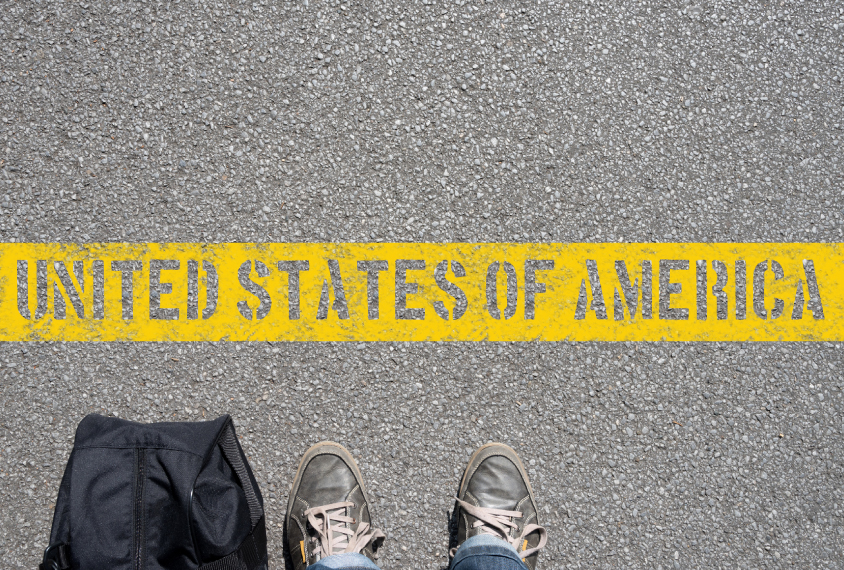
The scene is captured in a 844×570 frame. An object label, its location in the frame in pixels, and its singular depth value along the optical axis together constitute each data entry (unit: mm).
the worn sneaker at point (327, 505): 2164
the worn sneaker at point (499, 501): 2174
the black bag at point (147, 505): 1808
